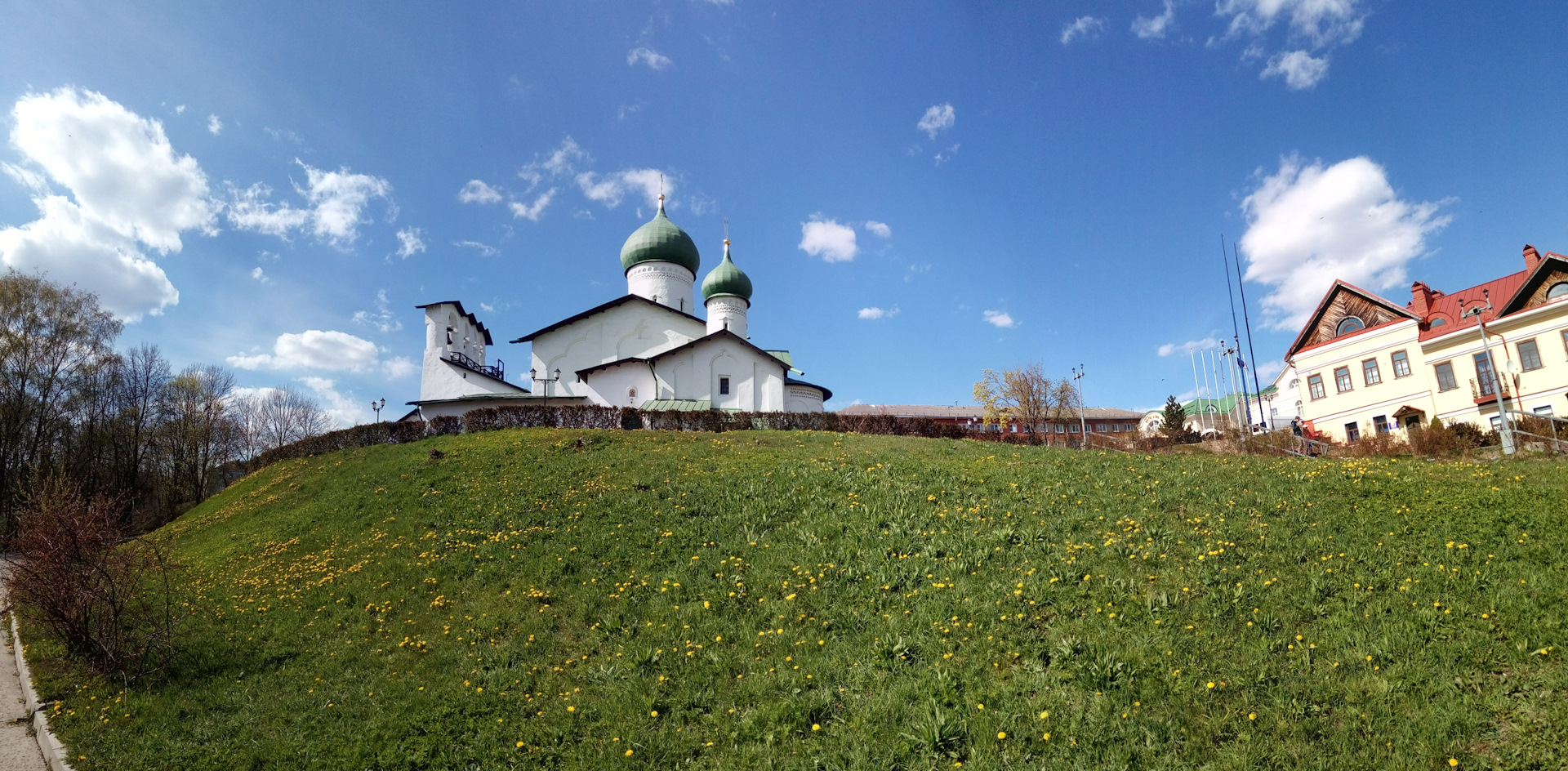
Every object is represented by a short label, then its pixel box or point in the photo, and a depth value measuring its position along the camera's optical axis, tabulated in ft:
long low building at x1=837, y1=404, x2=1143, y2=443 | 260.62
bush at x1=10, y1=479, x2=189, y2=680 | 30.19
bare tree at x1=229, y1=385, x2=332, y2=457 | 149.59
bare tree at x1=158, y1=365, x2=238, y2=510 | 118.83
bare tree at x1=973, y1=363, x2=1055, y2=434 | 153.17
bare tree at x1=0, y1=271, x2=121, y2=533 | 92.94
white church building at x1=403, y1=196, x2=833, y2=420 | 107.96
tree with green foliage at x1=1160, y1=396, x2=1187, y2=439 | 146.20
